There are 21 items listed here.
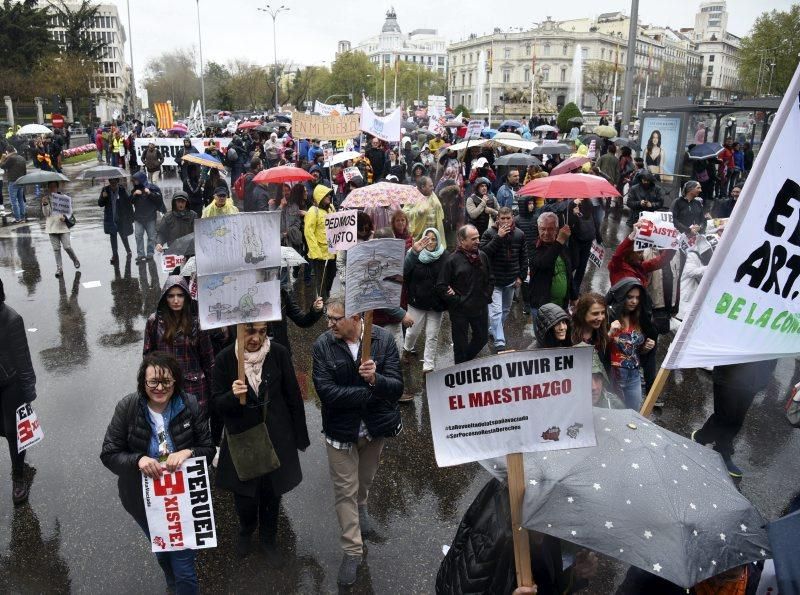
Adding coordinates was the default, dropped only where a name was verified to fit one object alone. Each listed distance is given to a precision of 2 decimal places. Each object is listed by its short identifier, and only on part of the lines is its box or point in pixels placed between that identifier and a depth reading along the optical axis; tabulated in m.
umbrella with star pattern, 2.47
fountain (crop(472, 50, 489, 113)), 110.27
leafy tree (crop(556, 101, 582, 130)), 42.44
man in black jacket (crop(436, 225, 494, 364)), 6.31
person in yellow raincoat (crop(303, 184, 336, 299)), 8.88
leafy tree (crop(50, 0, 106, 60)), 62.12
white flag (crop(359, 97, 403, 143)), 13.80
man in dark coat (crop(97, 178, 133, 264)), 11.35
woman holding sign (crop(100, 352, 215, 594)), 3.51
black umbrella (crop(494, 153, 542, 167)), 13.35
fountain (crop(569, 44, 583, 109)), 106.22
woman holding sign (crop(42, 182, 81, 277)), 10.76
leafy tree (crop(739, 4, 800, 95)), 46.53
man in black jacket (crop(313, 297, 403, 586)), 3.90
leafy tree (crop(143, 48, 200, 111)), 79.69
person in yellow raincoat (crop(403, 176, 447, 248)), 8.92
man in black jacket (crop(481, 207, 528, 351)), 7.30
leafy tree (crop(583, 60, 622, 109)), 88.25
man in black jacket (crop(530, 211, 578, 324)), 7.20
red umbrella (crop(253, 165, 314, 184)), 11.09
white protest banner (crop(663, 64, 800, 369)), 2.77
